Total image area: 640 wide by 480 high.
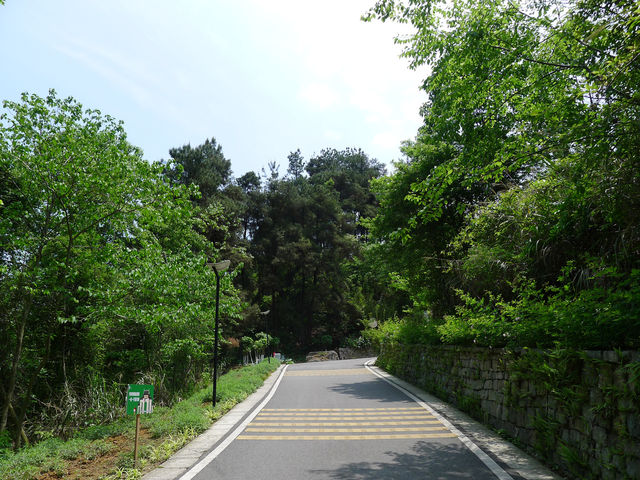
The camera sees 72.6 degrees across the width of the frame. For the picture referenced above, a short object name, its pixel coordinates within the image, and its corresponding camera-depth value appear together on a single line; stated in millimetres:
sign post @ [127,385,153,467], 6177
